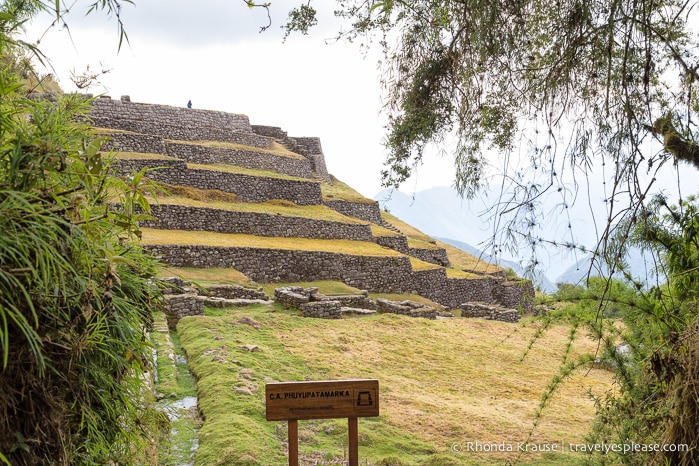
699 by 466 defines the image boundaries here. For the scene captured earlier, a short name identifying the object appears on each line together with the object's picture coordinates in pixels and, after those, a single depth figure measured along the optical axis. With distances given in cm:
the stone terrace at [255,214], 2034
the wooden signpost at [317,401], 476
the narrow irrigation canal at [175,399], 606
